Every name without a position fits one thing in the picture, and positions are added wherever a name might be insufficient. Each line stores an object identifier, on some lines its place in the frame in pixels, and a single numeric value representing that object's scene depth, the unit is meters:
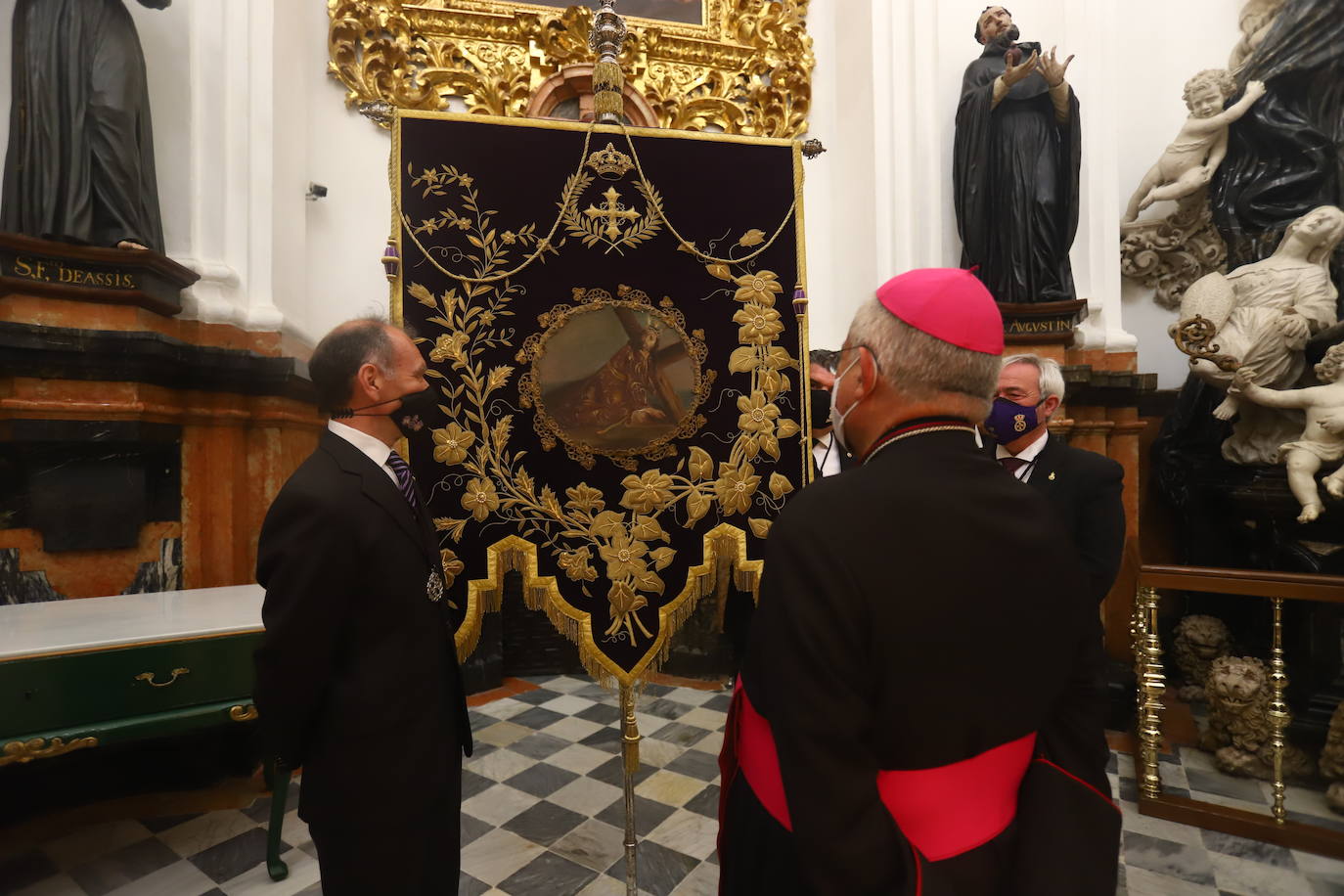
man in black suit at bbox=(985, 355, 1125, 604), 2.45
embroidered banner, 2.10
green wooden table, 1.95
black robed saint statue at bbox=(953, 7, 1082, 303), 3.94
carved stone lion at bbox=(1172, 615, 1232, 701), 3.86
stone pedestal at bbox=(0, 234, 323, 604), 2.68
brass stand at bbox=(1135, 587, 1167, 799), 2.83
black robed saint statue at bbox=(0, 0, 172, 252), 2.81
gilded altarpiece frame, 4.08
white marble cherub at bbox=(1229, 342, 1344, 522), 3.33
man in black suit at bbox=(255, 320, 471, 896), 1.41
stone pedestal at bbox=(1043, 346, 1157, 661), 3.90
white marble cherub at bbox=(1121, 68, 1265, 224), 4.27
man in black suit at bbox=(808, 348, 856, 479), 2.85
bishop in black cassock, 0.92
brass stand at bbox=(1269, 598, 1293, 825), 2.61
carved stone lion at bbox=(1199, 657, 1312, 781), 3.12
